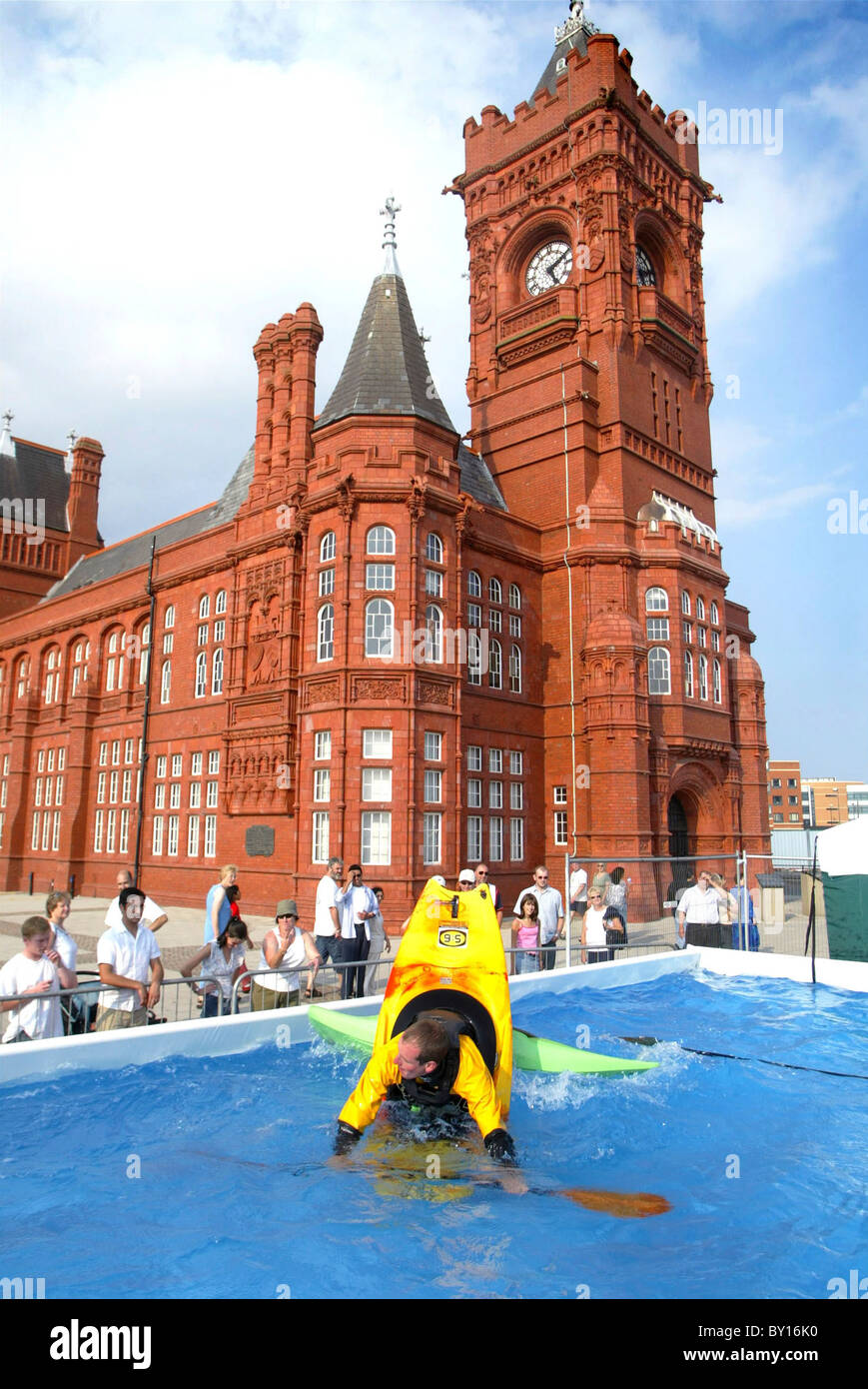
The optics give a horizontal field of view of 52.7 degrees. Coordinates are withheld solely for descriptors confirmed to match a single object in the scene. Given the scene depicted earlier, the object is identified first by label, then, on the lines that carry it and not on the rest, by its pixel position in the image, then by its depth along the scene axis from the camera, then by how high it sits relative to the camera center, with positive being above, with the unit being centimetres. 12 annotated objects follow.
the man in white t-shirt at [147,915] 830 -87
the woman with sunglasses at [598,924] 1362 -151
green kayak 864 -227
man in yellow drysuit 572 -174
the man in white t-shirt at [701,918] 1527 -155
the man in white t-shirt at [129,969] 817 -134
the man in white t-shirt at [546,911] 1323 -127
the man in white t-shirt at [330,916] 1230 -124
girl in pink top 1265 -156
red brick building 2245 +687
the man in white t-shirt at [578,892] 1625 -130
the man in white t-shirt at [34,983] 774 -140
